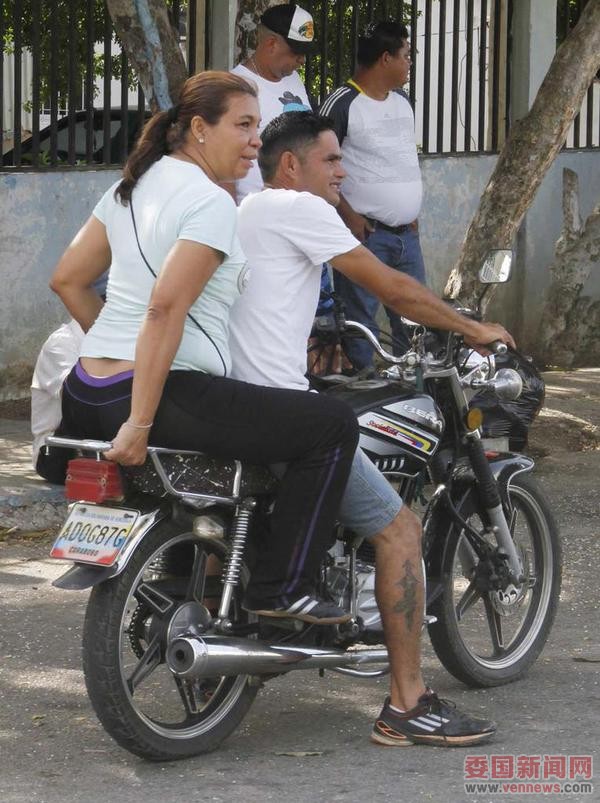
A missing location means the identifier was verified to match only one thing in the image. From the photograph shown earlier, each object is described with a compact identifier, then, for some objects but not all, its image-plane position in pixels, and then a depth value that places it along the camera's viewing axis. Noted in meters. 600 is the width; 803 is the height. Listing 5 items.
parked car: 19.47
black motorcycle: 7.84
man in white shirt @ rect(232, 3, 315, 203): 13.63
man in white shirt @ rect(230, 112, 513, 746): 8.34
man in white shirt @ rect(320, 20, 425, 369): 14.66
